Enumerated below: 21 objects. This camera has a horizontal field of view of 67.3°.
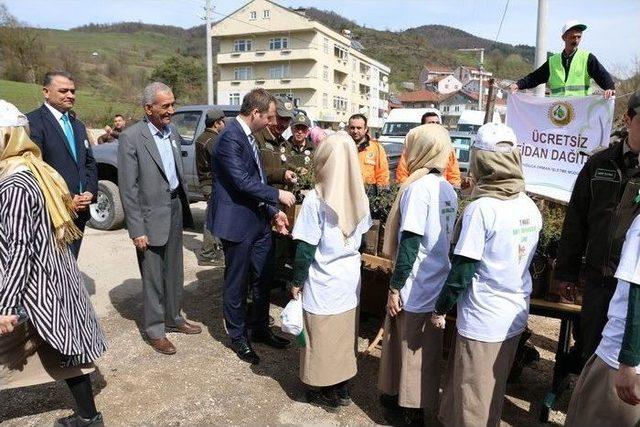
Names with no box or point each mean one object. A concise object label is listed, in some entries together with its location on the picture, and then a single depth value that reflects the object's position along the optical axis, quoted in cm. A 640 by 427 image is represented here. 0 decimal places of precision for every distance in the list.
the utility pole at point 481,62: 2857
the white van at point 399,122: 1737
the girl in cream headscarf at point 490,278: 229
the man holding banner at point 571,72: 390
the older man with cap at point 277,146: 461
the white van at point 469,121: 1871
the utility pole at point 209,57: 1994
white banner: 369
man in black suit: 373
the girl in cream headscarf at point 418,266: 264
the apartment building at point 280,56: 4662
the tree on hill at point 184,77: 4244
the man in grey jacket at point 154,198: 367
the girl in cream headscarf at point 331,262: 278
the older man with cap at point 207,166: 566
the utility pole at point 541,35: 514
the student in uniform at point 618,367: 163
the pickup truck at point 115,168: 742
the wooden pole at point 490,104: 558
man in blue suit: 356
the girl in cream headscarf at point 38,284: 229
